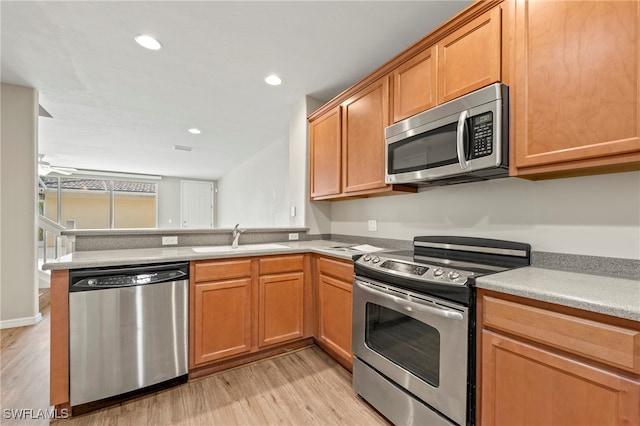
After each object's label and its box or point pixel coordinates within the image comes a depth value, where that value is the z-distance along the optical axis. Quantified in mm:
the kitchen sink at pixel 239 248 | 2259
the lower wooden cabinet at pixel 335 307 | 2086
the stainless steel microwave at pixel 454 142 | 1417
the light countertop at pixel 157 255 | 1660
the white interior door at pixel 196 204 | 8844
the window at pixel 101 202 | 7523
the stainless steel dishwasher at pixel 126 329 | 1650
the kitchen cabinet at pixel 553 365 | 888
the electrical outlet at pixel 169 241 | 2442
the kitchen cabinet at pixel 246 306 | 2029
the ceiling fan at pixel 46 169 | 5289
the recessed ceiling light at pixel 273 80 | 2701
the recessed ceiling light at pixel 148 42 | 2098
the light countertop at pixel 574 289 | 901
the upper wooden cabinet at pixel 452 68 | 1470
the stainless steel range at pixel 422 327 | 1279
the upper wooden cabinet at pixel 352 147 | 2191
